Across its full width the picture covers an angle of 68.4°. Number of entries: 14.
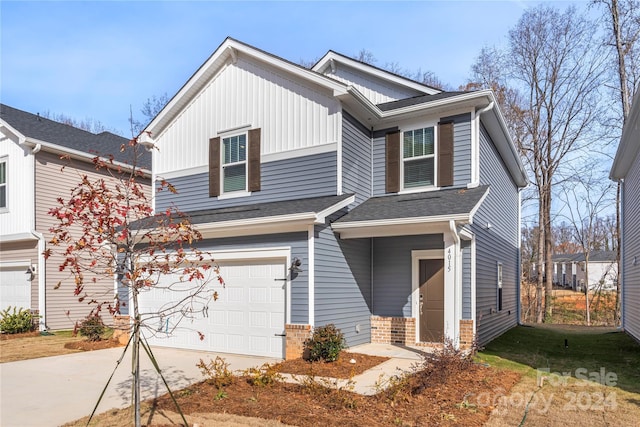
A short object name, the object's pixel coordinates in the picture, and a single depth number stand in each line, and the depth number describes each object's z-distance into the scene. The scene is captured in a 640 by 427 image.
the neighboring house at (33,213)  14.16
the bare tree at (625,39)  17.83
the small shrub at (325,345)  8.45
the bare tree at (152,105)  28.73
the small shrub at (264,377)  6.84
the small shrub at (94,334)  11.22
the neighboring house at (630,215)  10.86
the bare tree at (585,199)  21.94
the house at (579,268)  37.06
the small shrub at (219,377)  6.75
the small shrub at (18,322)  13.49
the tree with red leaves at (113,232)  4.41
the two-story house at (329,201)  9.21
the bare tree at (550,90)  20.88
